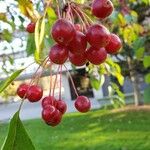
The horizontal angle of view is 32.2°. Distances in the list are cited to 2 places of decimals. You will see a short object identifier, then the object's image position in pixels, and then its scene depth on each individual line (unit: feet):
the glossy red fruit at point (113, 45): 0.48
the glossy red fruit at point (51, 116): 0.50
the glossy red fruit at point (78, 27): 0.48
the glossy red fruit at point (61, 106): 0.53
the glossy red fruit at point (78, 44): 0.44
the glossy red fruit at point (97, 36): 0.44
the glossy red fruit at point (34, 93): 0.52
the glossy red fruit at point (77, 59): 0.46
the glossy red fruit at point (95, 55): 0.45
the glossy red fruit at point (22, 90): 0.55
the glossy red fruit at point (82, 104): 0.55
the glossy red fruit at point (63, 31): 0.43
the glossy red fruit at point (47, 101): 0.53
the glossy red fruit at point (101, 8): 0.46
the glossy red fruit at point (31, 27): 0.65
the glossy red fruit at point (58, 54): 0.44
